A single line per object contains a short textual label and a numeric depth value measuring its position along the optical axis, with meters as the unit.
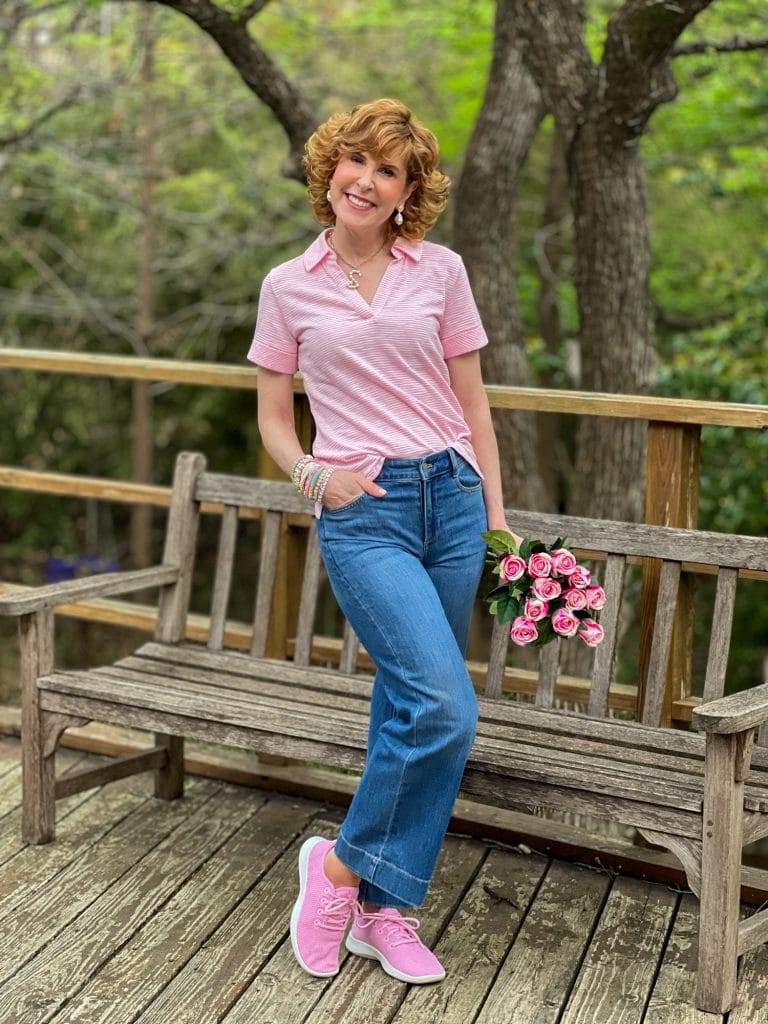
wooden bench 2.78
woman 2.77
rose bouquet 2.89
